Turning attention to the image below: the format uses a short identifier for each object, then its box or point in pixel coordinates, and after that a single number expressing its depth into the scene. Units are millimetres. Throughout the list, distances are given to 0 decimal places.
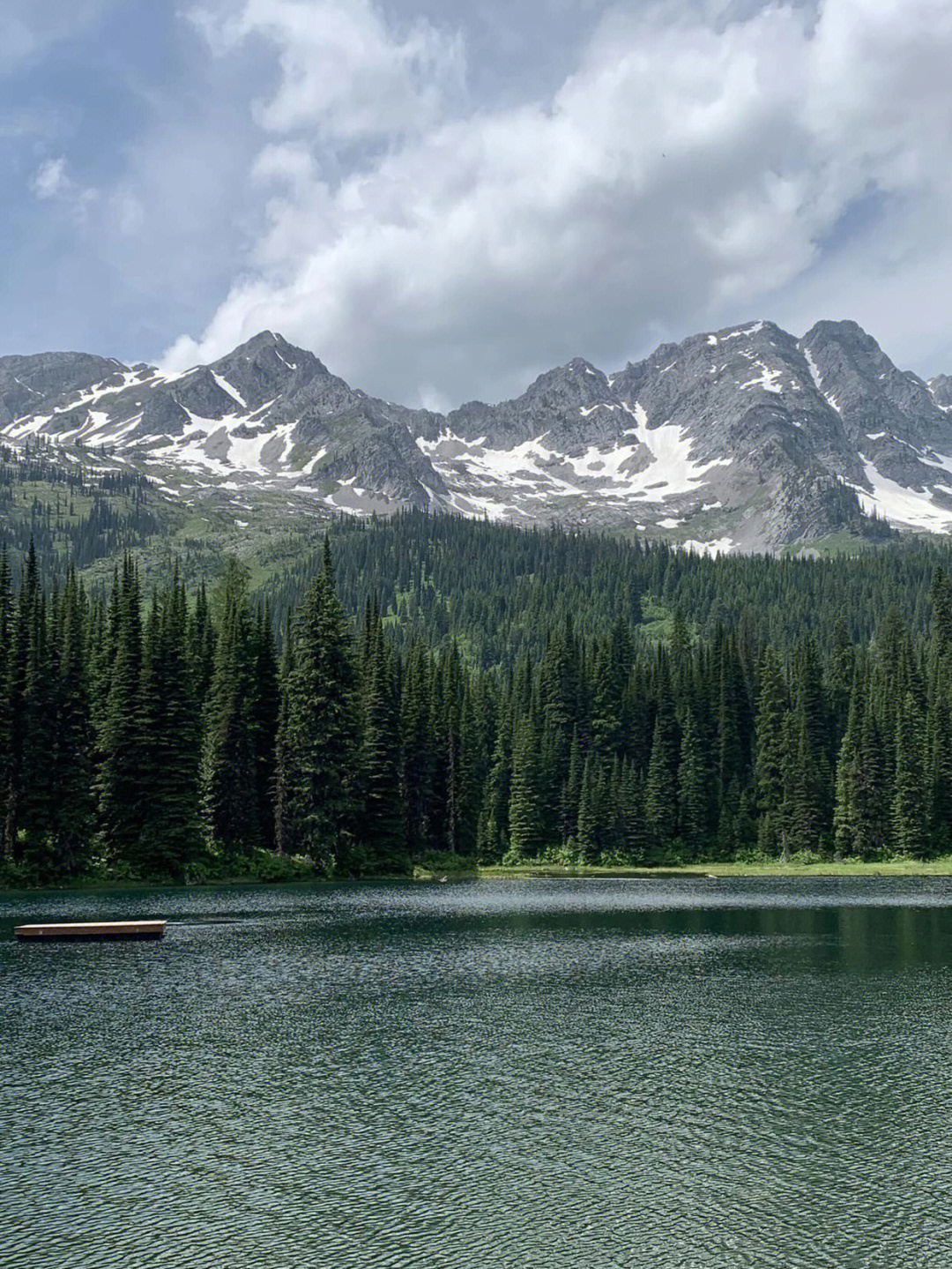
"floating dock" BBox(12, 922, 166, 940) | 64750
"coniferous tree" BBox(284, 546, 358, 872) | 112938
